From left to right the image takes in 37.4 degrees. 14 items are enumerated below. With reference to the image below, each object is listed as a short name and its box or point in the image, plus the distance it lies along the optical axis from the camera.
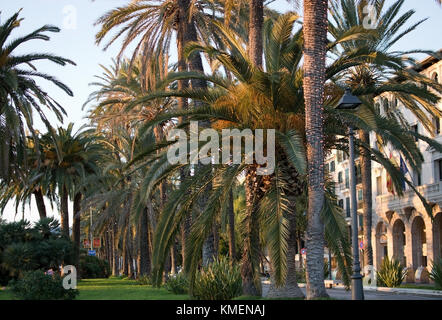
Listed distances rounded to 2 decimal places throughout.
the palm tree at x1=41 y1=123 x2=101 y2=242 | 43.84
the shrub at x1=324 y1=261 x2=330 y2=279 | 51.62
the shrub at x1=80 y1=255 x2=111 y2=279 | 60.59
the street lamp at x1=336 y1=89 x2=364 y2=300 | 16.03
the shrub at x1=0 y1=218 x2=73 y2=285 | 31.59
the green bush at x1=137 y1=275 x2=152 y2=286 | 38.09
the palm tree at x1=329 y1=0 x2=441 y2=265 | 31.95
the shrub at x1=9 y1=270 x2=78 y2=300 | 23.98
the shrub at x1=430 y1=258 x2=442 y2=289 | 29.77
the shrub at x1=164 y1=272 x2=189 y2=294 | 27.44
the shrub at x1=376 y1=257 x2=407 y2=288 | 36.22
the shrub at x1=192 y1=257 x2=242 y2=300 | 20.72
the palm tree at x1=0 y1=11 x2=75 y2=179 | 26.06
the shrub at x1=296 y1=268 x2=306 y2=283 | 46.83
